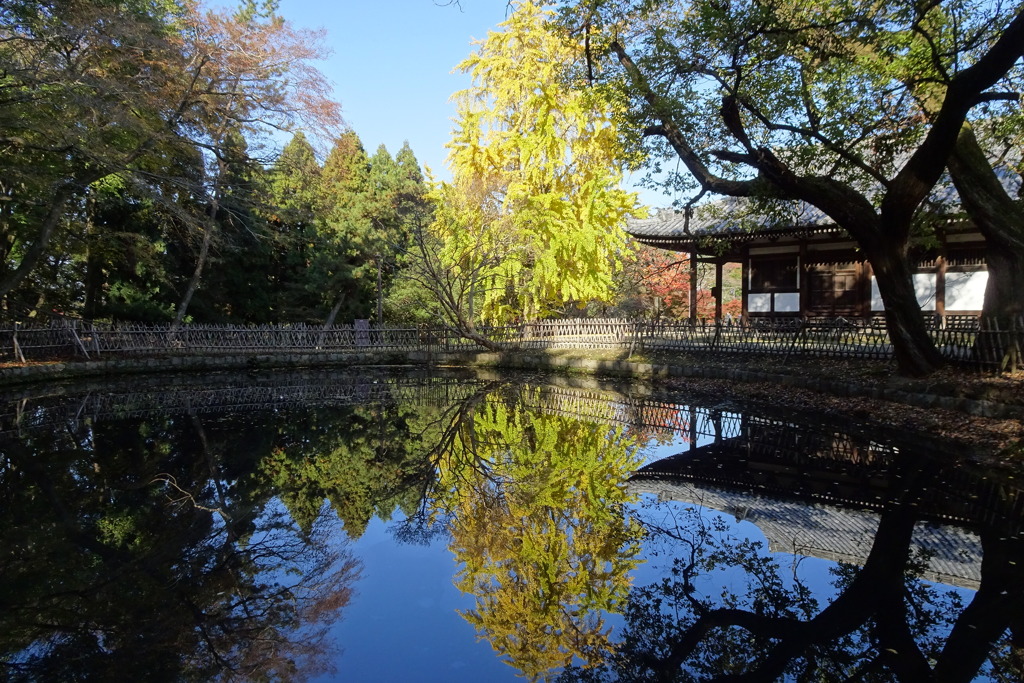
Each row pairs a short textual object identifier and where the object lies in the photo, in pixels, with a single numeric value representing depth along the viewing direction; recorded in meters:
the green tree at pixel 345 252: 27.66
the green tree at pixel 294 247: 25.48
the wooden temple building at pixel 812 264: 16.81
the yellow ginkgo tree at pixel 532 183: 21.58
